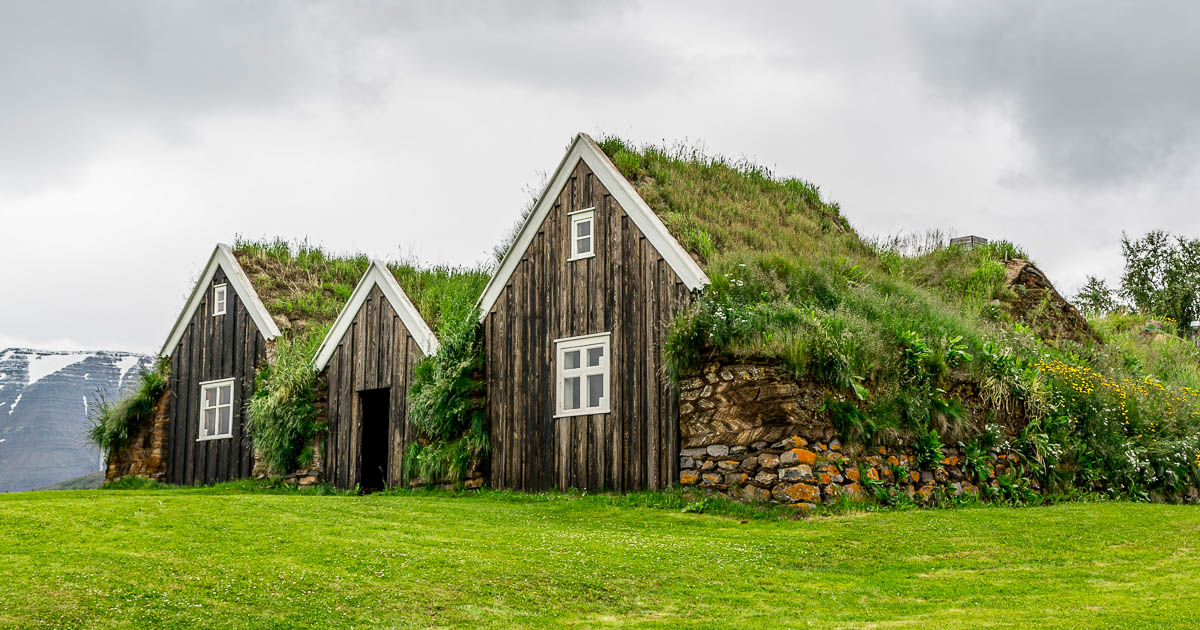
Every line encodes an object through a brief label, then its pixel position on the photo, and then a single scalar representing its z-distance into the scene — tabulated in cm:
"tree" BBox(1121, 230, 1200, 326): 3675
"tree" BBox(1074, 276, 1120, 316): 3868
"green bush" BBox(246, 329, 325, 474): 2205
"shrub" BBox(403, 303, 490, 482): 1936
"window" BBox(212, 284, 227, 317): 2567
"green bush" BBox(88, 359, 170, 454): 2622
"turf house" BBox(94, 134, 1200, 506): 1540
